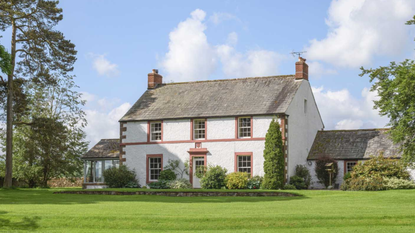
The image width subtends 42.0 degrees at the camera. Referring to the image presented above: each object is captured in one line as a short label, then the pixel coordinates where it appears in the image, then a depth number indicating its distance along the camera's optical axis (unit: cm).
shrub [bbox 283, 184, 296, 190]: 3334
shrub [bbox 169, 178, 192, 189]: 3506
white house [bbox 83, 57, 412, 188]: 3556
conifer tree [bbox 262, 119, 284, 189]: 3300
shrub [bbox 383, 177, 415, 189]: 3097
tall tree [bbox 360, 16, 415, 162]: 2816
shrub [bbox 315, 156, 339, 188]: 3562
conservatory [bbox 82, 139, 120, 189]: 4134
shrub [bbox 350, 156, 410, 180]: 3217
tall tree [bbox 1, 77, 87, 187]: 4262
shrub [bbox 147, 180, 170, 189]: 3589
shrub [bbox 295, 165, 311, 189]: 3581
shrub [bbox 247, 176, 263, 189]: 3378
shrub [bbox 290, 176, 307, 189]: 3462
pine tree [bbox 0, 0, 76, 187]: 3722
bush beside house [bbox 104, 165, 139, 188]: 3756
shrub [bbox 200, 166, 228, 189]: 3456
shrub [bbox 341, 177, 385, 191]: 3056
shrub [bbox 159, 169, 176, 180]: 3675
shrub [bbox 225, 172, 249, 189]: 3366
